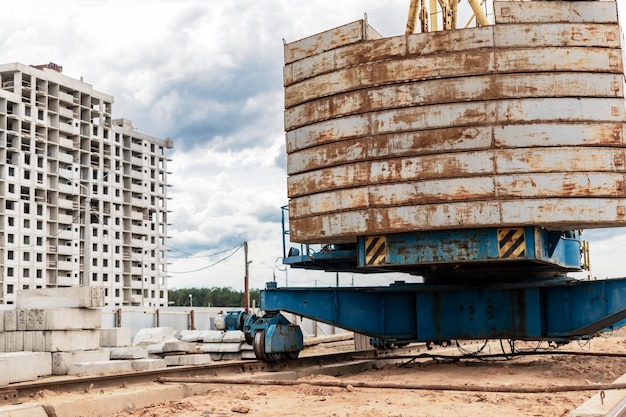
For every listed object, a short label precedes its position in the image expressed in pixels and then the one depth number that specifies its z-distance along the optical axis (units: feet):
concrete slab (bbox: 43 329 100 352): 50.16
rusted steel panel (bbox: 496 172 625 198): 36.22
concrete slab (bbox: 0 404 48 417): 25.30
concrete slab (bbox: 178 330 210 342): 69.63
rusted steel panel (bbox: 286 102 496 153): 37.14
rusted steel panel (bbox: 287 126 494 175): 36.94
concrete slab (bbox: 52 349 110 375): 49.49
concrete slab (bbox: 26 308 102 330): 50.44
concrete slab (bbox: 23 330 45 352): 50.70
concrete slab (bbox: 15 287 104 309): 51.75
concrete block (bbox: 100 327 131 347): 59.93
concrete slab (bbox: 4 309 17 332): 53.31
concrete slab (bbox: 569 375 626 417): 21.41
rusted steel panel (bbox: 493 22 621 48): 37.55
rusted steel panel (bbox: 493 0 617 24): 37.88
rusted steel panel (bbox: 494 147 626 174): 36.29
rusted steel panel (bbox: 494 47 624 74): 37.17
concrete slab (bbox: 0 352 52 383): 42.42
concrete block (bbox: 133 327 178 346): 70.59
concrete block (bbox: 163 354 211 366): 52.75
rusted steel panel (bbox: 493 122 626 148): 36.50
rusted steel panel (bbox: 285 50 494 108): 37.55
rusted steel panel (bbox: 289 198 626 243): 36.24
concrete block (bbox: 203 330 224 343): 63.59
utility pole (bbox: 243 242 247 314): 116.40
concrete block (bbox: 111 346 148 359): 56.39
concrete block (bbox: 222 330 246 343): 62.54
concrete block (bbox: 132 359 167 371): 45.24
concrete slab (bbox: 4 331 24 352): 52.29
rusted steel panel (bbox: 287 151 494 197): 36.76
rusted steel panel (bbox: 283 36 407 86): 39.19
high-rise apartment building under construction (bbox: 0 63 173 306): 241.55
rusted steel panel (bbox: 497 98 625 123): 36.70
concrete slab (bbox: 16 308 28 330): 52.31
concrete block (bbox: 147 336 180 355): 60.39
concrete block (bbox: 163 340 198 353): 60.34
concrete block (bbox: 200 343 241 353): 61.62
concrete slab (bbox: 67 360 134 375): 45.11
